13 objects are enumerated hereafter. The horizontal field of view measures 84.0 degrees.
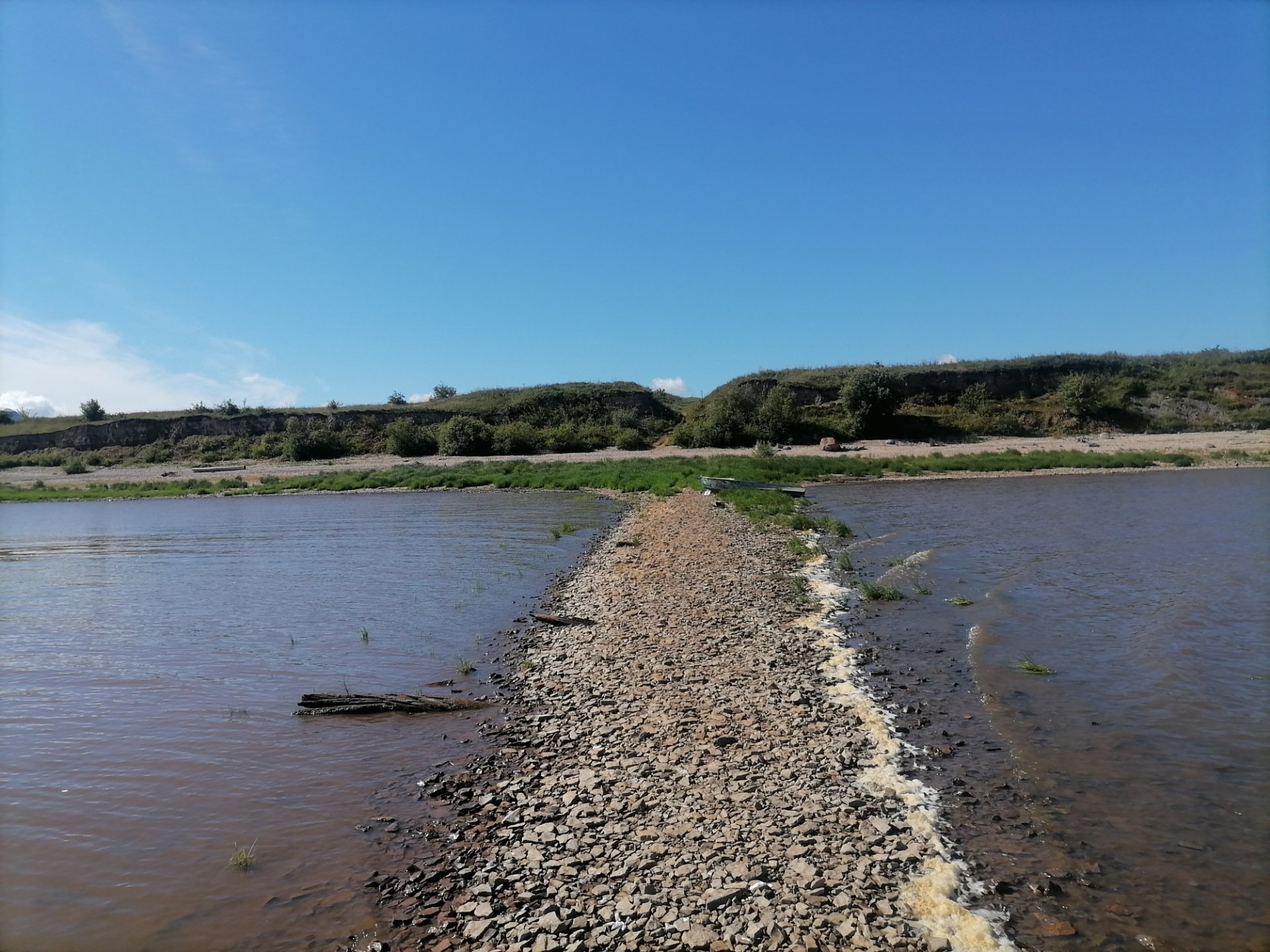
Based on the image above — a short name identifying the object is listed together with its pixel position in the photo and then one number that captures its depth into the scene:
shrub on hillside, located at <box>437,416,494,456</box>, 60.50
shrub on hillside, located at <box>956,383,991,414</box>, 58.84
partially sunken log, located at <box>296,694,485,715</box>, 8.73
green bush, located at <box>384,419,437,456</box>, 61.88
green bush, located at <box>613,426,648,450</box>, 59.25
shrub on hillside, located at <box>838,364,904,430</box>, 55.53
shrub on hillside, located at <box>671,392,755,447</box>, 55.19
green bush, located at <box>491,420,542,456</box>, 60.31
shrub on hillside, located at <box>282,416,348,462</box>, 62.72
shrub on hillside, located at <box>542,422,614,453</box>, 61.12
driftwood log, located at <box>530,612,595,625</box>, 12.11
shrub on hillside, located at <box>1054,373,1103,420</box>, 54.94
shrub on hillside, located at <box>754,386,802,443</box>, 54.66
